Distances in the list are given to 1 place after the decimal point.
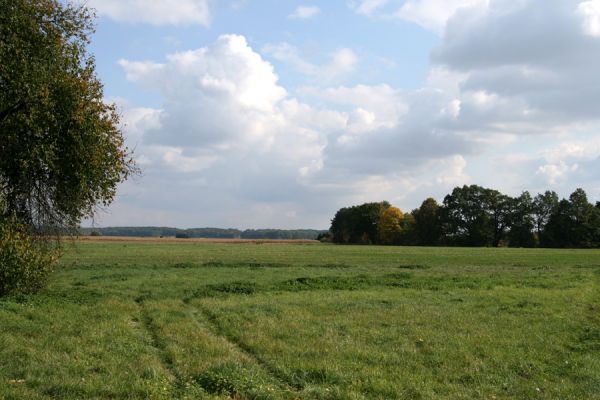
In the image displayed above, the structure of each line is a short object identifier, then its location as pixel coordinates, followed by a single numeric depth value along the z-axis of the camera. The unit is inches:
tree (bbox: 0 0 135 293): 696.4
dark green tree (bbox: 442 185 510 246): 5196.9
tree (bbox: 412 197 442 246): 5360.7
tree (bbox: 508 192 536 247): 5123.0
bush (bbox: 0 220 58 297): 703.1
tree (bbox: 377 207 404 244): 5620.1
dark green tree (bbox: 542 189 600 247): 4756.4
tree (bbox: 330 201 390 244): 6038.4
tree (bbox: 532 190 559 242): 5265.8
